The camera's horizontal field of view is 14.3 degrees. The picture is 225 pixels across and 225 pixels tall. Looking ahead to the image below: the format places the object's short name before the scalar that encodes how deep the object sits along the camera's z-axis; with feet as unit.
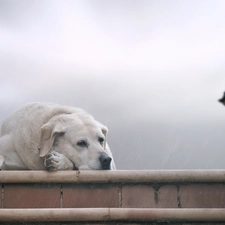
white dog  30.24
